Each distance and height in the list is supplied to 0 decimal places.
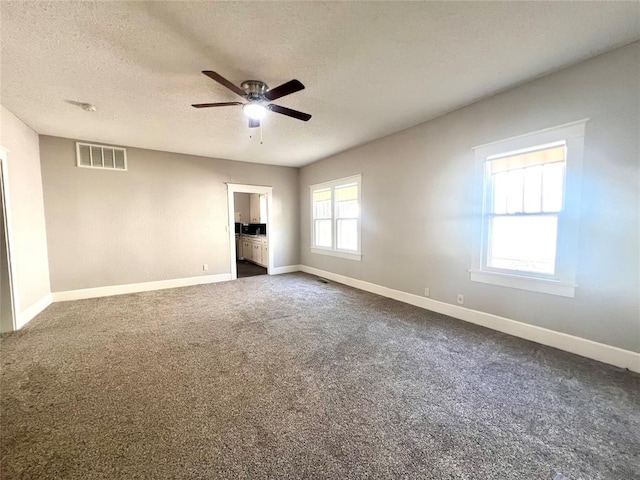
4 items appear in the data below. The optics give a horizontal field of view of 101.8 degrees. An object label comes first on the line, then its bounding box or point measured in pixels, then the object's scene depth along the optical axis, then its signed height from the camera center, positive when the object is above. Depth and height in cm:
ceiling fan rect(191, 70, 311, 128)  235 +118
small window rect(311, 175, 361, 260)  516 +6
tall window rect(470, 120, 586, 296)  251 +10
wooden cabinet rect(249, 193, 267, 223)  823 +40
